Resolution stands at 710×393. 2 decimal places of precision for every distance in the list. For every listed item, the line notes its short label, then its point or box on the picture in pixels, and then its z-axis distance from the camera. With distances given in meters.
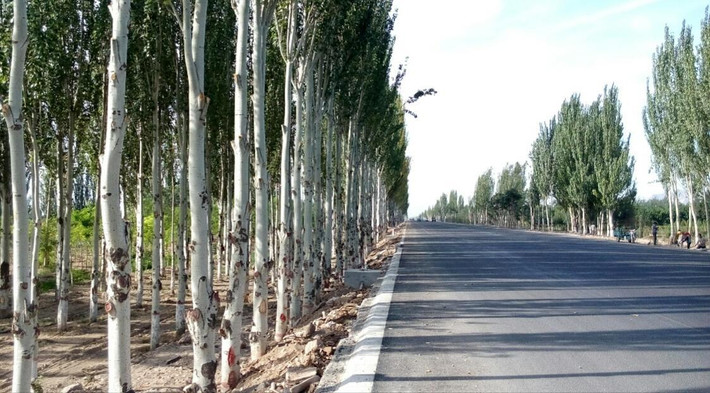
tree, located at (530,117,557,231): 57.88
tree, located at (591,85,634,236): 44.81
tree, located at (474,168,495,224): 90.83
